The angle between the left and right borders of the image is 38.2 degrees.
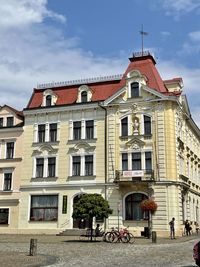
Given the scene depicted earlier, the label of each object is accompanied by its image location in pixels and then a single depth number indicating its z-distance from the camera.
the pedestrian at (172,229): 23.00
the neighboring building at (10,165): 28.68
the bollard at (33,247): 12.94
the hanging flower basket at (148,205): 23.20
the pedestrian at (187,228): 25.84
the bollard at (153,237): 19.39
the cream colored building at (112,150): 25.61
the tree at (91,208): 20.46
